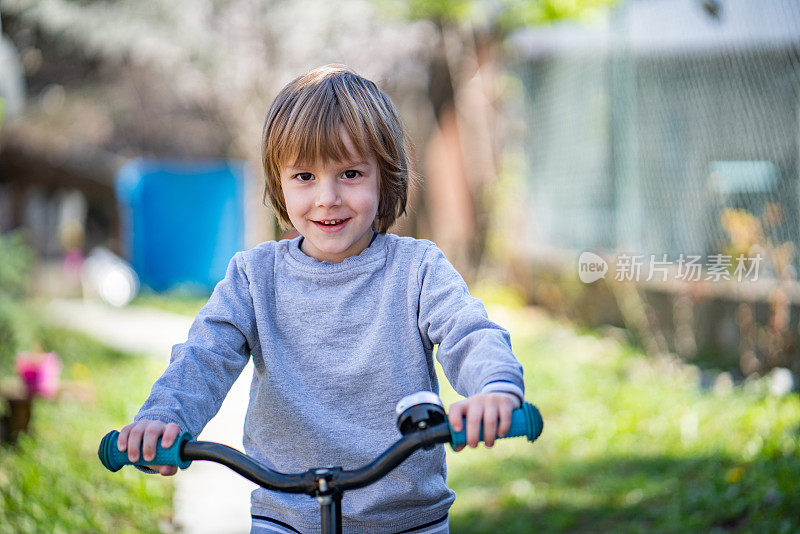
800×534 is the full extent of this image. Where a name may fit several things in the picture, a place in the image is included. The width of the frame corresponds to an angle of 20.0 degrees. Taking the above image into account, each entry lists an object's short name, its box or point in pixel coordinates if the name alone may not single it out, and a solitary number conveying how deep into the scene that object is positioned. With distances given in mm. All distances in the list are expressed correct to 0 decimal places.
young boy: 2227
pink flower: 4163
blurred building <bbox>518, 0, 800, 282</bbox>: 5660
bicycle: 2040
